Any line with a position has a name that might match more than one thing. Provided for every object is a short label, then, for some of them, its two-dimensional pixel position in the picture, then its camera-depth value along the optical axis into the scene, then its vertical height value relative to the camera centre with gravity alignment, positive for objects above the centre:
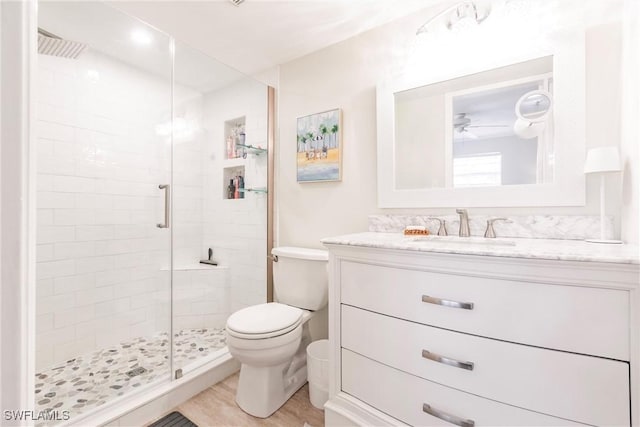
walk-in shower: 1.69 +0.07
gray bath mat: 1.37 -1.05
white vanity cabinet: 0.79 -0.43
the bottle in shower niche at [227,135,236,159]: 2.36 +0.58
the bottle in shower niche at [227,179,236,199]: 2.34 +0.20
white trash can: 1.49 -0.91
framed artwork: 1.88 +0.48
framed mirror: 1.22 +0.41
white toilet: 1.37 -0.61
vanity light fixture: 1.40 +1.05
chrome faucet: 1.39 -0.04
